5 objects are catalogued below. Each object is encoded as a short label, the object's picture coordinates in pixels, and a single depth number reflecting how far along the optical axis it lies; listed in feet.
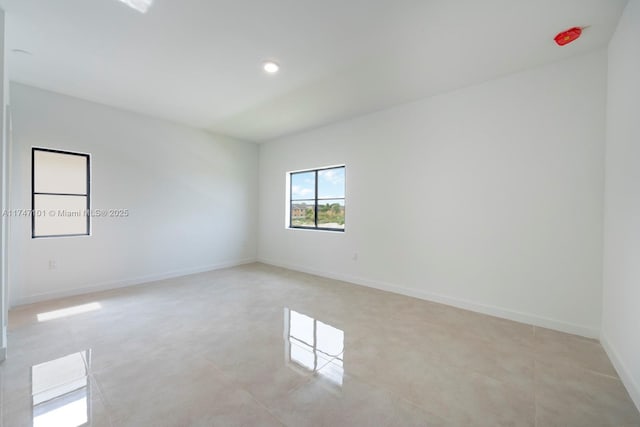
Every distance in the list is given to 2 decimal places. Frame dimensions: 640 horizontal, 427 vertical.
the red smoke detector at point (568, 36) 7.14
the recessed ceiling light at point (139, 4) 6.39
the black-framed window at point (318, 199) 15.55
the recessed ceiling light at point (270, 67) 8.97
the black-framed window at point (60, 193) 11.14
